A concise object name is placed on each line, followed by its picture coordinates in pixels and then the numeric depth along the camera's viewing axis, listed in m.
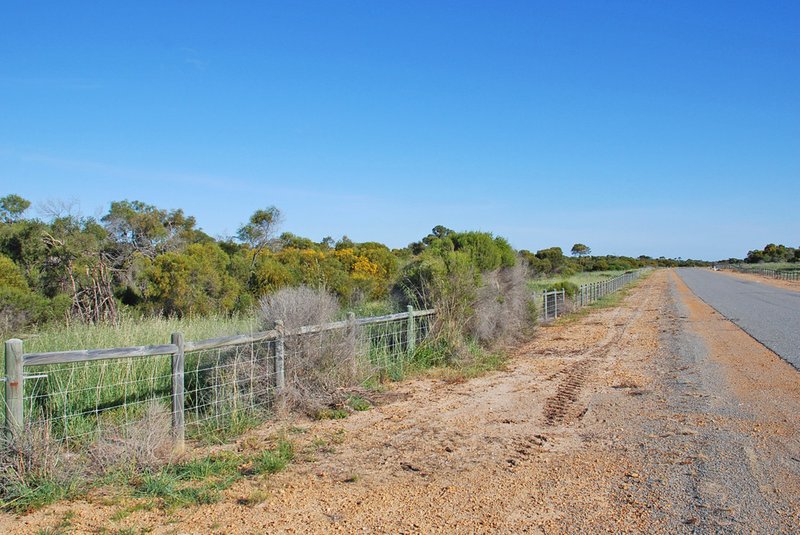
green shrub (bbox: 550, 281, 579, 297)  28.46
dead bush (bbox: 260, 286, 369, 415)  8.80
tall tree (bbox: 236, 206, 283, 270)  45.22
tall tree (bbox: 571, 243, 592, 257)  148.75
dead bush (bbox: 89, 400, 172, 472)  5.93
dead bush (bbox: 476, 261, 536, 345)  14.64
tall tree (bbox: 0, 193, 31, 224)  34.56
